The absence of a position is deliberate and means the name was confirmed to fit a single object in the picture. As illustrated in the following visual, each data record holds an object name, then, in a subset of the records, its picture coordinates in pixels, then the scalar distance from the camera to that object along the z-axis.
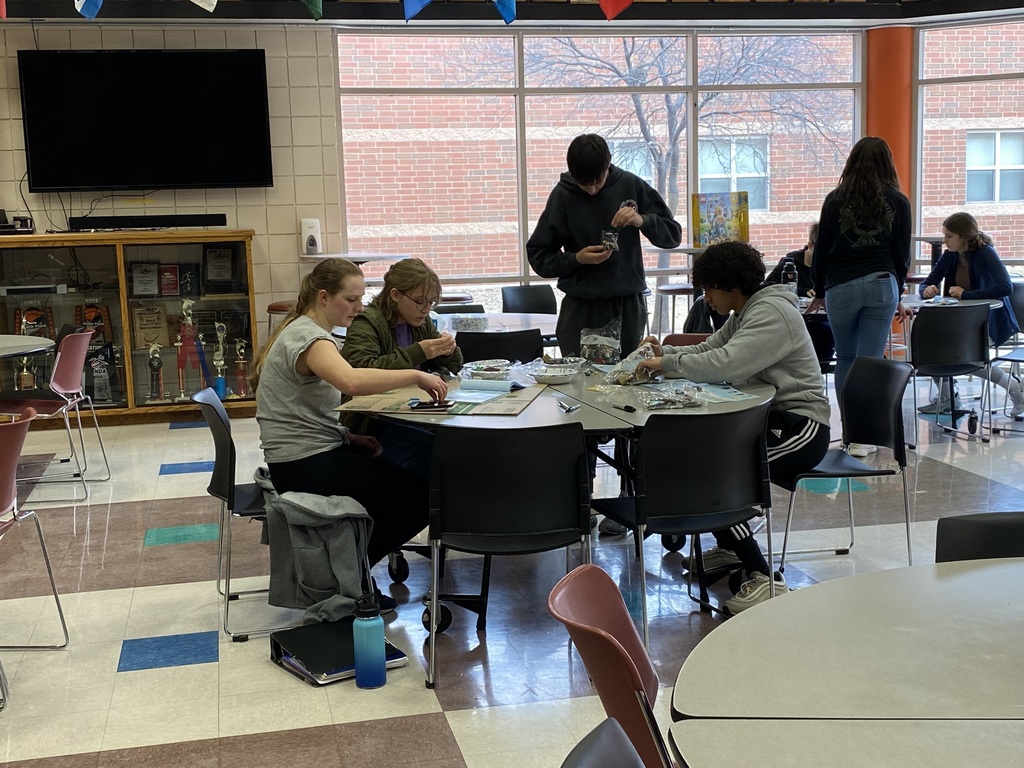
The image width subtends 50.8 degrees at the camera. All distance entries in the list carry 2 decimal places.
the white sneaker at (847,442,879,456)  5.91
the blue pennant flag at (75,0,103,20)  5.58
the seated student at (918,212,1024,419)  6.68
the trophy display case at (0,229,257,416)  7.62
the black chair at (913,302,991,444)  6.04
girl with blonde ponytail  3.58
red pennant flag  5.09
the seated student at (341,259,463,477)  3.87
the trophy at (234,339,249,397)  8.05
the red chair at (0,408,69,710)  3.30
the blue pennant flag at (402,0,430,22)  5.24
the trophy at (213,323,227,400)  8.00
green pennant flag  4.98
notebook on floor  3.28
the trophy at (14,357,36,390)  7.62
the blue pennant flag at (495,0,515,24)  5.45
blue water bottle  3.20
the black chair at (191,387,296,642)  3.61
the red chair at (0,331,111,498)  5.77
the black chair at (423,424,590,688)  3.06
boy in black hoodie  4.55
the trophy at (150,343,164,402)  7.82
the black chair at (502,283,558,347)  7.24
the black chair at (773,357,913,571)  3.88
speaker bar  7.93
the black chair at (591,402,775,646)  3.17
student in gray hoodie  3.69
